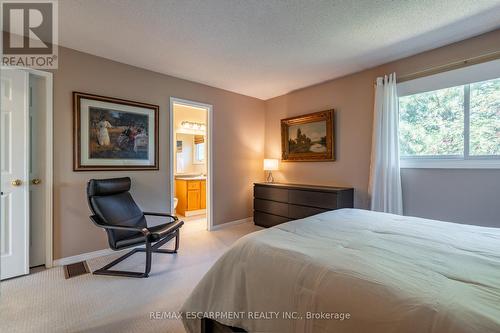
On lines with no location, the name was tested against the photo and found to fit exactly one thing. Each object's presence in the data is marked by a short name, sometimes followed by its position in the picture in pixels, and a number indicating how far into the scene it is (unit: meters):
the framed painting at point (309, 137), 3.69
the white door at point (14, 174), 2.26
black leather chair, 2.36
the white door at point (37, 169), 2.52
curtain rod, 2.32
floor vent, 2.38
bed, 0.78
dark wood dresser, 3.25
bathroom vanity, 4.99
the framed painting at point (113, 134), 2.75
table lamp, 4.35
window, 2.38
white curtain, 2.90
